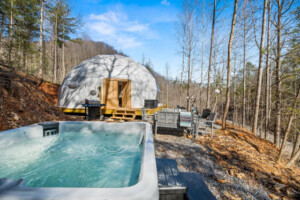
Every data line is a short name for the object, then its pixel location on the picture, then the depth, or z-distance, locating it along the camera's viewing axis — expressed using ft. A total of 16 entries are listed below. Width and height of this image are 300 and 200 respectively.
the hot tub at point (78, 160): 3.03
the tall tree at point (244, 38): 26.31
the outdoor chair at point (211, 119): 14.98
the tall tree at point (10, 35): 24.01
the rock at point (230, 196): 6.02
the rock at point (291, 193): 6.61
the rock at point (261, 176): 7.81
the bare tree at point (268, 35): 20.63
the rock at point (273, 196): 6.36
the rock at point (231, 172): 7.84
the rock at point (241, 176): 7.63
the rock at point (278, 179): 7.77
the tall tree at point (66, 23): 37.86
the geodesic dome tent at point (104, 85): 23.98
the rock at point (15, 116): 11.84
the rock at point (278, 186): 6.95
